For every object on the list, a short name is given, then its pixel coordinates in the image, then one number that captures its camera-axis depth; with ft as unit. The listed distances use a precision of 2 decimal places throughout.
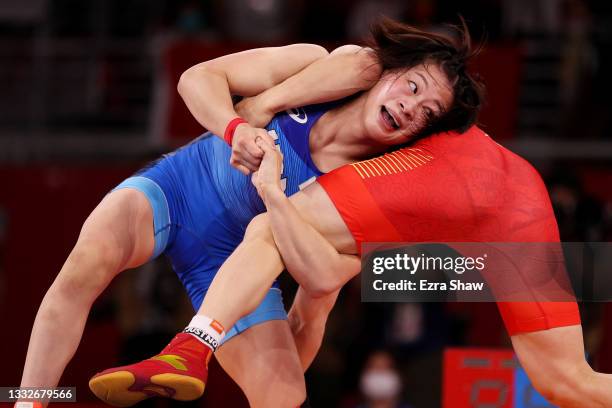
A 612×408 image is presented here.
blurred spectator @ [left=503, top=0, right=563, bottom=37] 49.85
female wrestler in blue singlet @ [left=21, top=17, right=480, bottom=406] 21.07
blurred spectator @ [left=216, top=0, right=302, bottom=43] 50.74
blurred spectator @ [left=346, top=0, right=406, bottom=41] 50.93
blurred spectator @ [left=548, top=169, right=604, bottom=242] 34.09
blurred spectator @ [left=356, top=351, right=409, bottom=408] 37.14
